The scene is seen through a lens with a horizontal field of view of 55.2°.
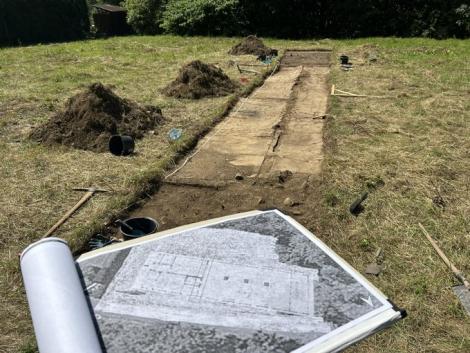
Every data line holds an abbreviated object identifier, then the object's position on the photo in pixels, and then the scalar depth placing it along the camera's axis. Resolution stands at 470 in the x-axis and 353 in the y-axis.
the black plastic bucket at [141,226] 4.08
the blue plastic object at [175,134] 6.46
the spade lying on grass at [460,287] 3.32
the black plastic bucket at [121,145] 5.84
